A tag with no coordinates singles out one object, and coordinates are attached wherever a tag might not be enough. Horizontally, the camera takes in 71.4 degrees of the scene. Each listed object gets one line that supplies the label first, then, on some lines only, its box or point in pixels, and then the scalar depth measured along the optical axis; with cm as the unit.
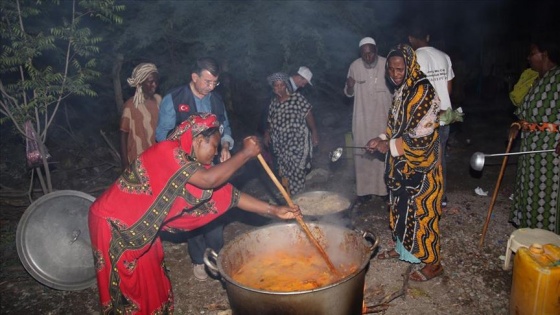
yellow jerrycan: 299
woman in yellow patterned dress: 352
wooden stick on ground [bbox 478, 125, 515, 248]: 452
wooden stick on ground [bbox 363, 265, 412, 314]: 363
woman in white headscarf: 450
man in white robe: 564
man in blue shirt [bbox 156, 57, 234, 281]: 386
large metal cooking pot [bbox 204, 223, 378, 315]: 244
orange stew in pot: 316
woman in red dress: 275
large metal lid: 420
